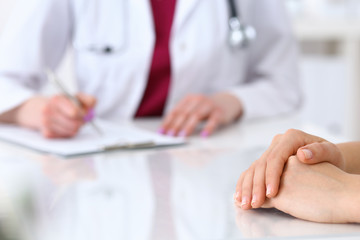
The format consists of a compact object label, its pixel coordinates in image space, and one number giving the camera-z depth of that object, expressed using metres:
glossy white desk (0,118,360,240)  1.35
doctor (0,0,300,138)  2.23
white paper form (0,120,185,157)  1.83
